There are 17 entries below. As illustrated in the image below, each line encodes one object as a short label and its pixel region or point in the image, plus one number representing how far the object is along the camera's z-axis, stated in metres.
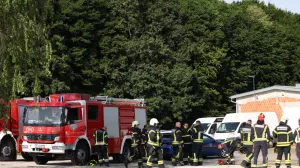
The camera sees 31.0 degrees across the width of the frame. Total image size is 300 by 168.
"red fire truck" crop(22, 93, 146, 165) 21.55
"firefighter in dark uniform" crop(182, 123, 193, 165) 23.31
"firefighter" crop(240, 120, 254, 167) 19.46
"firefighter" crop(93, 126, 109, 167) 21.97
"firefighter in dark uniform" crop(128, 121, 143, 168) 21.34
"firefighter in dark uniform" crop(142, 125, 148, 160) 21.78
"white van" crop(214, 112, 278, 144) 32.56
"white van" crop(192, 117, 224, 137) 35.25
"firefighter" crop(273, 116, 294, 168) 19.28
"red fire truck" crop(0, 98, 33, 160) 24.59
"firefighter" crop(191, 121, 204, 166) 22.80
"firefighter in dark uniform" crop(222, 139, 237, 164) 23.16
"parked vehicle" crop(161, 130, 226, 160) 26.20
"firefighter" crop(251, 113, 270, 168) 19.17
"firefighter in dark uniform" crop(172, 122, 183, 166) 22.84
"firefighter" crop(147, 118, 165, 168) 19.14
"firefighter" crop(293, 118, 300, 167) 19.83
